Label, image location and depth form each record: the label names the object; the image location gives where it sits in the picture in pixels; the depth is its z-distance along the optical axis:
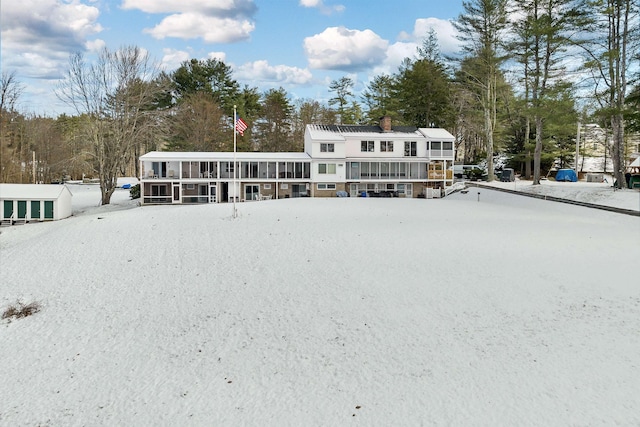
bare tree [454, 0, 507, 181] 43.34
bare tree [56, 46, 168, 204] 37.34
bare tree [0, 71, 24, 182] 44.62
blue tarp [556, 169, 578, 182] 44.97
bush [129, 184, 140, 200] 39.59
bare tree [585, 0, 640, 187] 30.41
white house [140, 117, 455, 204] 35.84
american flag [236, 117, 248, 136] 24.22
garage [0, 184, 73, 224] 29.14
